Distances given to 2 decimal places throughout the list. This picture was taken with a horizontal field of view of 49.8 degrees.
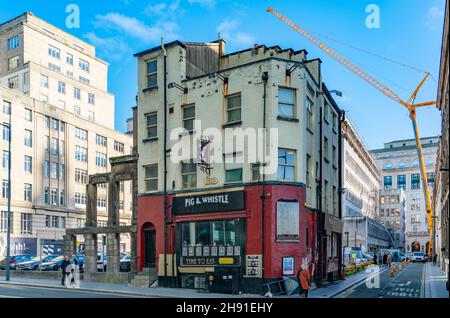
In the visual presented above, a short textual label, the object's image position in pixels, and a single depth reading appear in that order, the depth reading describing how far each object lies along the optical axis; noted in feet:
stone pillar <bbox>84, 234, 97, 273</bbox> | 108.99
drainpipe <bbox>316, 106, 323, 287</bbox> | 97.74
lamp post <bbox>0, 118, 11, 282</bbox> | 107.32
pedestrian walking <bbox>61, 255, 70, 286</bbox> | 98.22
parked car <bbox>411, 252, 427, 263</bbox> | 272.92
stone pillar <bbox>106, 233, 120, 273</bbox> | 104.58
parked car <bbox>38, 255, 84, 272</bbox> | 131.87
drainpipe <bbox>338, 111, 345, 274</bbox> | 126.52
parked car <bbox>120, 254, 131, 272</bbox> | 122.07
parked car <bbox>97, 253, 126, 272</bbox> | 128.15
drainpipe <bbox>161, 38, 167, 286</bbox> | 96.50
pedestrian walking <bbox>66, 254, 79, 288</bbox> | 97.67
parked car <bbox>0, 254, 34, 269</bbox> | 145.18
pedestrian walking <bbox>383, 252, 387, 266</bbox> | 220.12
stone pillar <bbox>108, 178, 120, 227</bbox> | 109.19
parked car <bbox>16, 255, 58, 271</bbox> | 138.41
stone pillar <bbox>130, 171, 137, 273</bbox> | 102.01
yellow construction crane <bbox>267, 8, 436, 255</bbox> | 317.22
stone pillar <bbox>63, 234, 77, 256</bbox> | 115.96
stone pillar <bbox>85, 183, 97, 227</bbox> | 114.01
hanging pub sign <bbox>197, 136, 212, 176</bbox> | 91.86
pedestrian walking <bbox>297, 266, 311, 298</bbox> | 72.43
